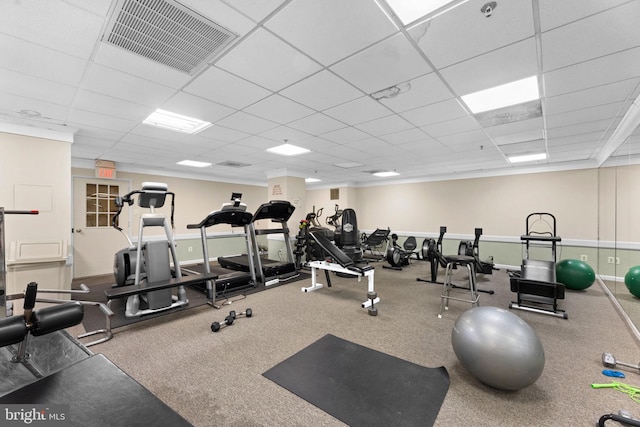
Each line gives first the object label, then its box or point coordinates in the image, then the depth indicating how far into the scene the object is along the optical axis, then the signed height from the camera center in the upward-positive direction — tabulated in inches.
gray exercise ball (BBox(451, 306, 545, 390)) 74.1 -40.9
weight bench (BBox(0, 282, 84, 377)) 45.1 -21.0
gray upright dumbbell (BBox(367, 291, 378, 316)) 137.4 -49.1
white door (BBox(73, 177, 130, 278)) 221.1 -12.8
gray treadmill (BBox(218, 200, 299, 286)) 193.6 -36.5
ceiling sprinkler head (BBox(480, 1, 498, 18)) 59.6 +47.3
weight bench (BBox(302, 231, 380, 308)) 148.5 -32.4
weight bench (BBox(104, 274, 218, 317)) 116.8 -36.3
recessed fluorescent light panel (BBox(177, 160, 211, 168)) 232.2 +45.4
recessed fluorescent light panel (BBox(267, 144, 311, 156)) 181.0 +45.5
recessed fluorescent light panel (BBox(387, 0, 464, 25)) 59.7 +47.7
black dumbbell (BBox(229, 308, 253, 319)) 129.6 -51.6
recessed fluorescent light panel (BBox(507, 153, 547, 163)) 204.3 +44.4
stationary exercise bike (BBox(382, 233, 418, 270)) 244.1 -43.0
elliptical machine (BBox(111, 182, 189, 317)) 135.4 -29.7
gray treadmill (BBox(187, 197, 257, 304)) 167.0 -20.0
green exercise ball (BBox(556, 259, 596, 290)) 175.3 -42.7
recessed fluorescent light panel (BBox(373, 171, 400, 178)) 291.7 +44.4
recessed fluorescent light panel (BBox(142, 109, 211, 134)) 128.3 +47.6
